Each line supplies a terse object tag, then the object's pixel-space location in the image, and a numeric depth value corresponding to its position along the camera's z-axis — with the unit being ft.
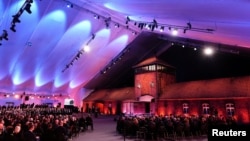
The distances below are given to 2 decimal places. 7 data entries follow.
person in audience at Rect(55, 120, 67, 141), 18.22
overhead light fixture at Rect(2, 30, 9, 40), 37.31
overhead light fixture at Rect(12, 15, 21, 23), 34.23
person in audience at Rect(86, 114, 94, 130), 38.02
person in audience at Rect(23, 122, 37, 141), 14.44
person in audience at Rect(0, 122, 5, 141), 13.88
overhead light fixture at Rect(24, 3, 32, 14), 33.09
